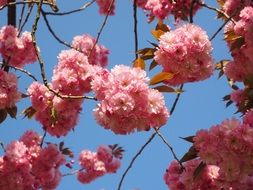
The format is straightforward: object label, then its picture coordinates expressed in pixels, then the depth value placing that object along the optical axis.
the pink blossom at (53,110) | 3.18
